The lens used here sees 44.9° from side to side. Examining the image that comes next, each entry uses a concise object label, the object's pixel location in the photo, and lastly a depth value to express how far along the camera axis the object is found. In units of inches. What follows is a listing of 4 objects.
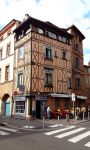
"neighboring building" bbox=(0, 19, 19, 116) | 511.5
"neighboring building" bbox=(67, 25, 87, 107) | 540.0
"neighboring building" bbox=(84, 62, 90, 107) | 734.5
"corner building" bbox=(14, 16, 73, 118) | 439.5
